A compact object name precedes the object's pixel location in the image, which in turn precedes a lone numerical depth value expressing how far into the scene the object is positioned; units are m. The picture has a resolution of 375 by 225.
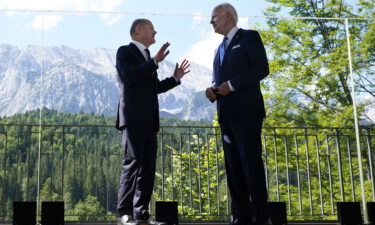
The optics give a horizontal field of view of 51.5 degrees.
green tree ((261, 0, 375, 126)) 7.56
